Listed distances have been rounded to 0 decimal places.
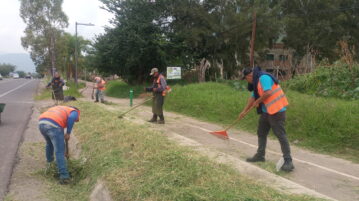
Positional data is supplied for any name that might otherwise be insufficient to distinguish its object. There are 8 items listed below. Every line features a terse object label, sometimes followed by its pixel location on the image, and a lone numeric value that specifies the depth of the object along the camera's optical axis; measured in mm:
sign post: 19406
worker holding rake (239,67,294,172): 5180
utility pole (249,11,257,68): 16859
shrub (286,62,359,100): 10205
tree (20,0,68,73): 32875
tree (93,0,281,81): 21781
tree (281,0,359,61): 29641
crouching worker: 5074
